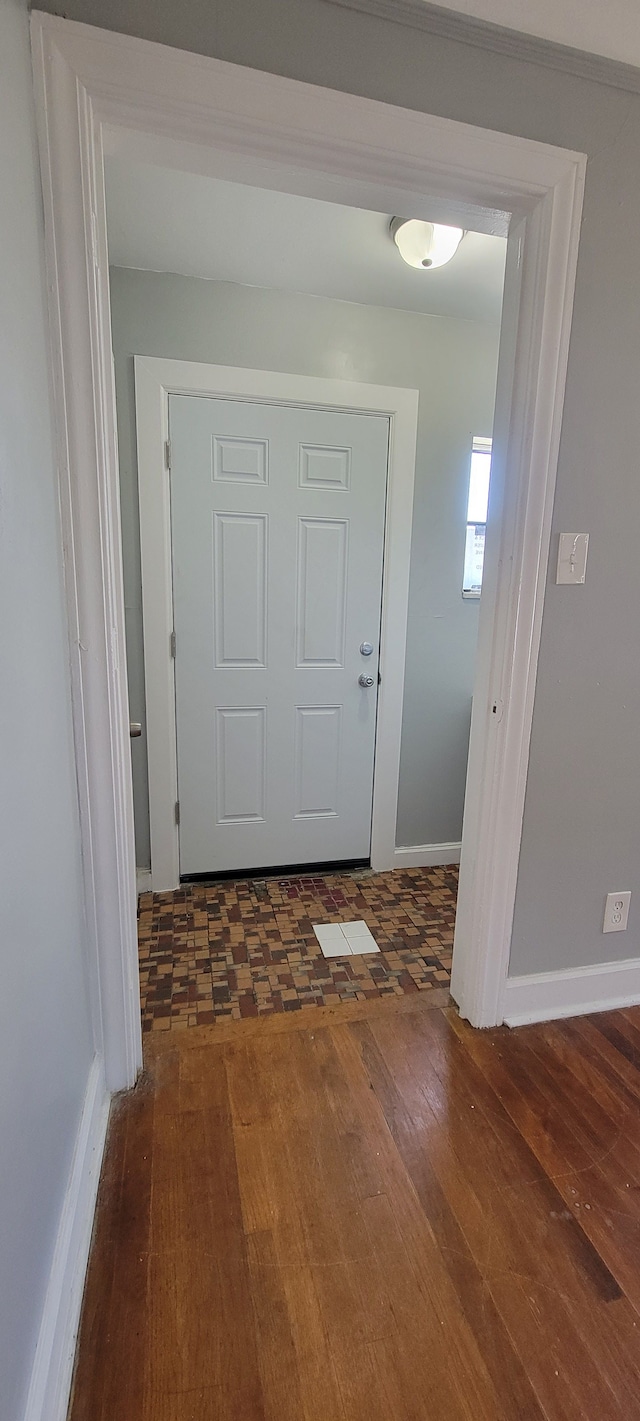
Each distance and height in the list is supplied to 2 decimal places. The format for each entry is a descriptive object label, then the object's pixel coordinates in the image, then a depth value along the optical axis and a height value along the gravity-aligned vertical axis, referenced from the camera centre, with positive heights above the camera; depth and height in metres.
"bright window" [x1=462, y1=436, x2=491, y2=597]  2.44 +0.29
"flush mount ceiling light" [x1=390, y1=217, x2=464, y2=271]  1.65 +0.93
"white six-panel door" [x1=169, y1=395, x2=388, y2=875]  2.19 -0.17
